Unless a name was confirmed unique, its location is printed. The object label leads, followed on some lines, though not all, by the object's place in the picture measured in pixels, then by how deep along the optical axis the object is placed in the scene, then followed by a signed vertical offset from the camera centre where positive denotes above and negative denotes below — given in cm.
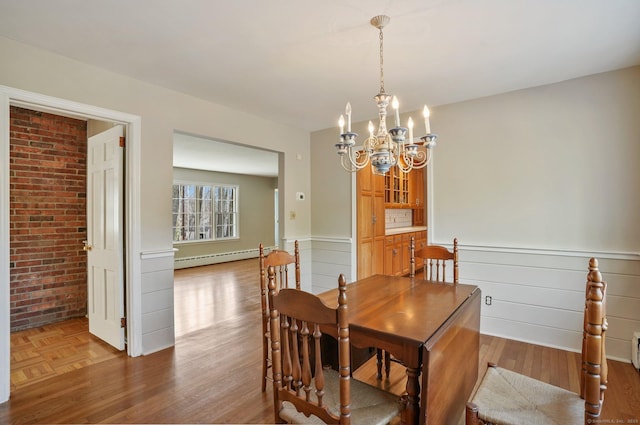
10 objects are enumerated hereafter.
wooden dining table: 133 -55
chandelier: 181 +45
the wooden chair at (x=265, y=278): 216 -45
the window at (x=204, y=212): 738 +14
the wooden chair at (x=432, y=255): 252 -33
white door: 287 -17
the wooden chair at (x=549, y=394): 108 -79
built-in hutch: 437 -6
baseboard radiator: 713 -101
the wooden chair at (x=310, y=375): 115 -65
